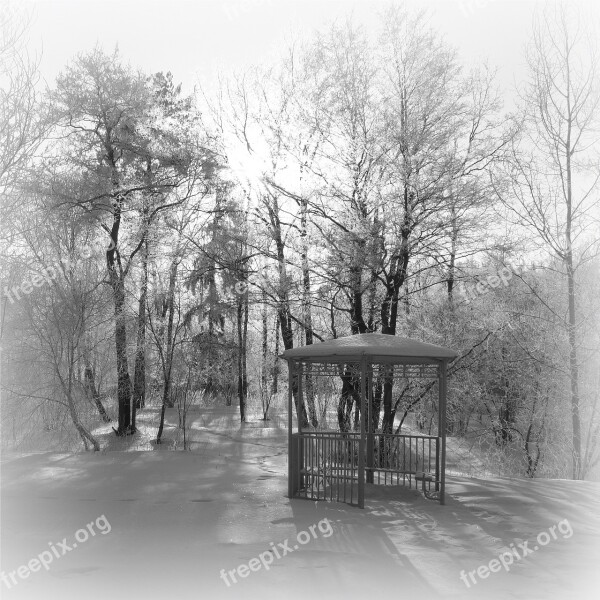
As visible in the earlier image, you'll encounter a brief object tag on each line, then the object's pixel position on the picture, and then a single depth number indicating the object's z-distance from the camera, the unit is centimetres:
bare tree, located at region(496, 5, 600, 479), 1519
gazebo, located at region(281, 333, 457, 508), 924
